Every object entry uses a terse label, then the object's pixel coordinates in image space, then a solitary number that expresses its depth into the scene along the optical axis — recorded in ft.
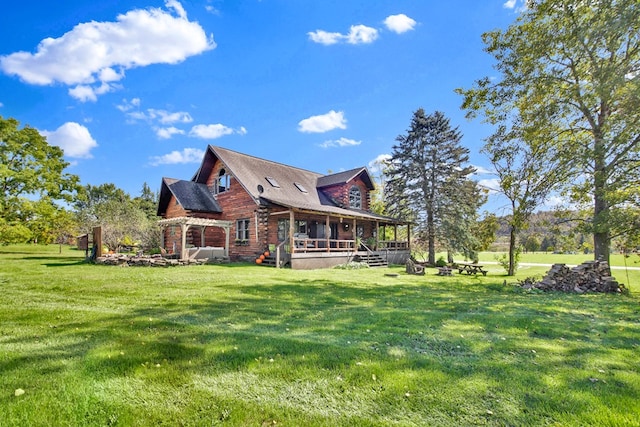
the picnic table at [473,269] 57.98
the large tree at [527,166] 40.24
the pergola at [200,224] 53.83
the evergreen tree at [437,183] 78.12
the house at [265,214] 58.59
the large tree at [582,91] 34.04
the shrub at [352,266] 59.02
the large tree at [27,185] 79.25
